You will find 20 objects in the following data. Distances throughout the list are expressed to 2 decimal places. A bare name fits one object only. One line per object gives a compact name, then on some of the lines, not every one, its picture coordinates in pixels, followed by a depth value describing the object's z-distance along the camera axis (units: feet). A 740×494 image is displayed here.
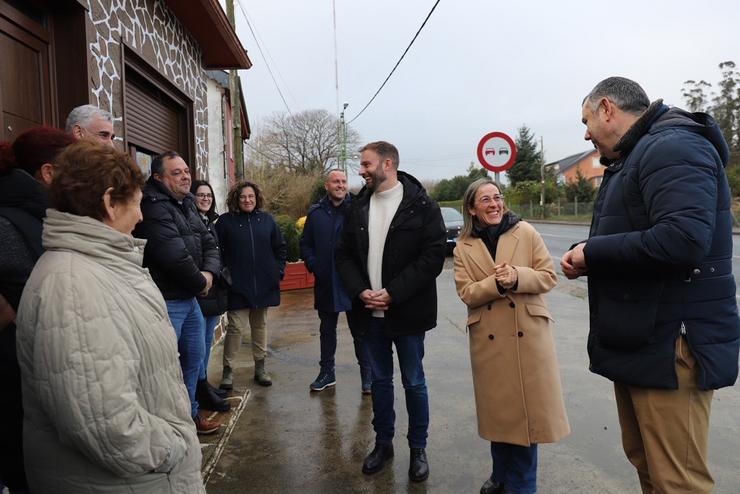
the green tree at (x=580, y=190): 138.82
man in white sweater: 10.62
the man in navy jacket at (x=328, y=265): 15.67
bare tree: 115.85
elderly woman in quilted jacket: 4.59
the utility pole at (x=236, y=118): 35.19
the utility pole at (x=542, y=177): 143.97
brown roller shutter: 15.55
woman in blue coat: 16.01
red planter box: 33.65
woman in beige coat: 9.20
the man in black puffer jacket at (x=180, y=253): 10.66
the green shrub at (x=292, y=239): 34.04
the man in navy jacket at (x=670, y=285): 6.13
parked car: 52.34
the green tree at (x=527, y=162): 171.83
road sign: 28.04
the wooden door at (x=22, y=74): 9.91
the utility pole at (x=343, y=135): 89.20
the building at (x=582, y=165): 209.67
